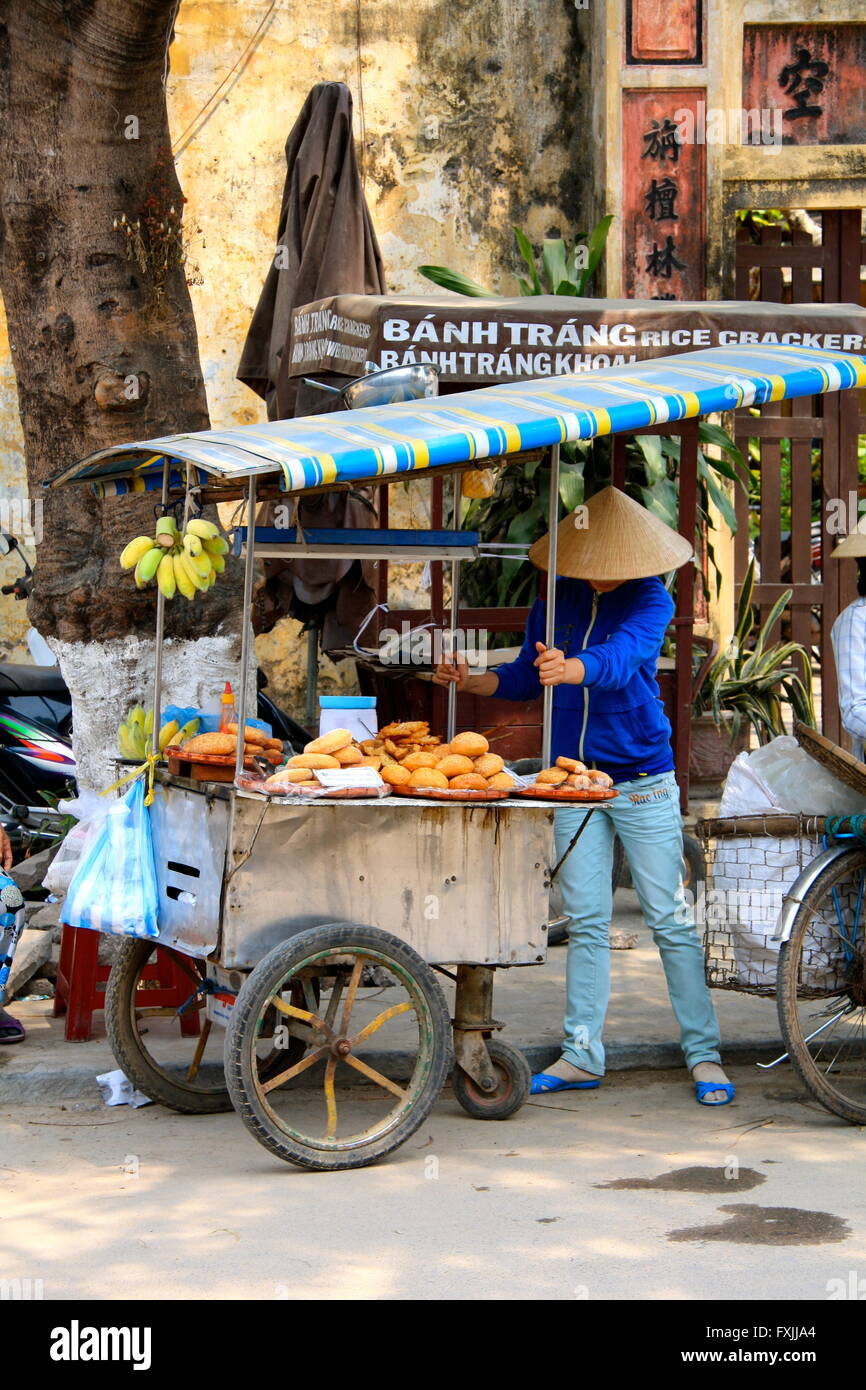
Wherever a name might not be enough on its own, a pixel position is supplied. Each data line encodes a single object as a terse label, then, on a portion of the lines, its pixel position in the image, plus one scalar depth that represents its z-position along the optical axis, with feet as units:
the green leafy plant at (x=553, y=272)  29.14
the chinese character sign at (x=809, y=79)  30.96
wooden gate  30.30
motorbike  24.54
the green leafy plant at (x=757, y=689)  27.81
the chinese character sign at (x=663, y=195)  31.01
